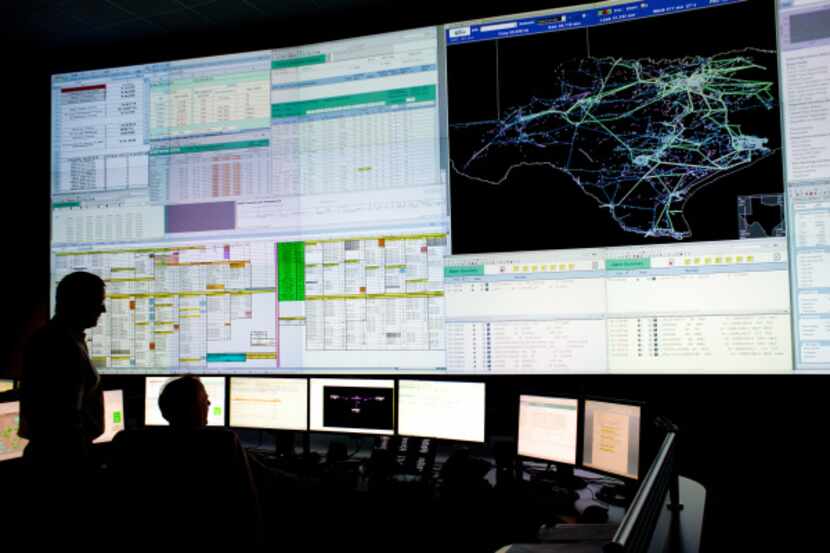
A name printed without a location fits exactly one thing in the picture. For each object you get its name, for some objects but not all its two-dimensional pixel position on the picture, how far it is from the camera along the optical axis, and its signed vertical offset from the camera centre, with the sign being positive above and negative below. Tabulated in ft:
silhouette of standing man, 6.15 -1.17
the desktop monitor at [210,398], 9.56 -1.75
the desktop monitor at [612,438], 6.52 -1.76
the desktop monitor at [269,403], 9.22 -1.78
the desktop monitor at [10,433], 8.41 -2.01
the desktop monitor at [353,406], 8.74 -1.75
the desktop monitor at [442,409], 8.18 -1.72
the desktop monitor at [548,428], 7.23 -1.79
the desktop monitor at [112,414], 9.79 -2.03
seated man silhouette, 4.86 -1.62
